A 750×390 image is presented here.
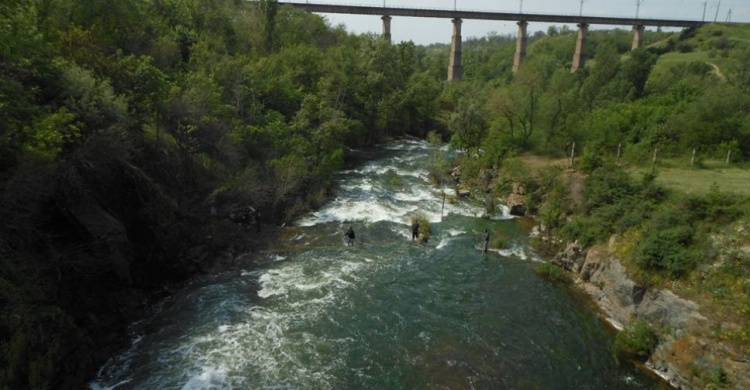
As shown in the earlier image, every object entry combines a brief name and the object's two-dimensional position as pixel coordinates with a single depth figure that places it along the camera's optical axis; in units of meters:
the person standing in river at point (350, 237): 26.25
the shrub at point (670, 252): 18.52
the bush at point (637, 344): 17.02
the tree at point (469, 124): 42.28
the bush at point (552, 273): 22.97
